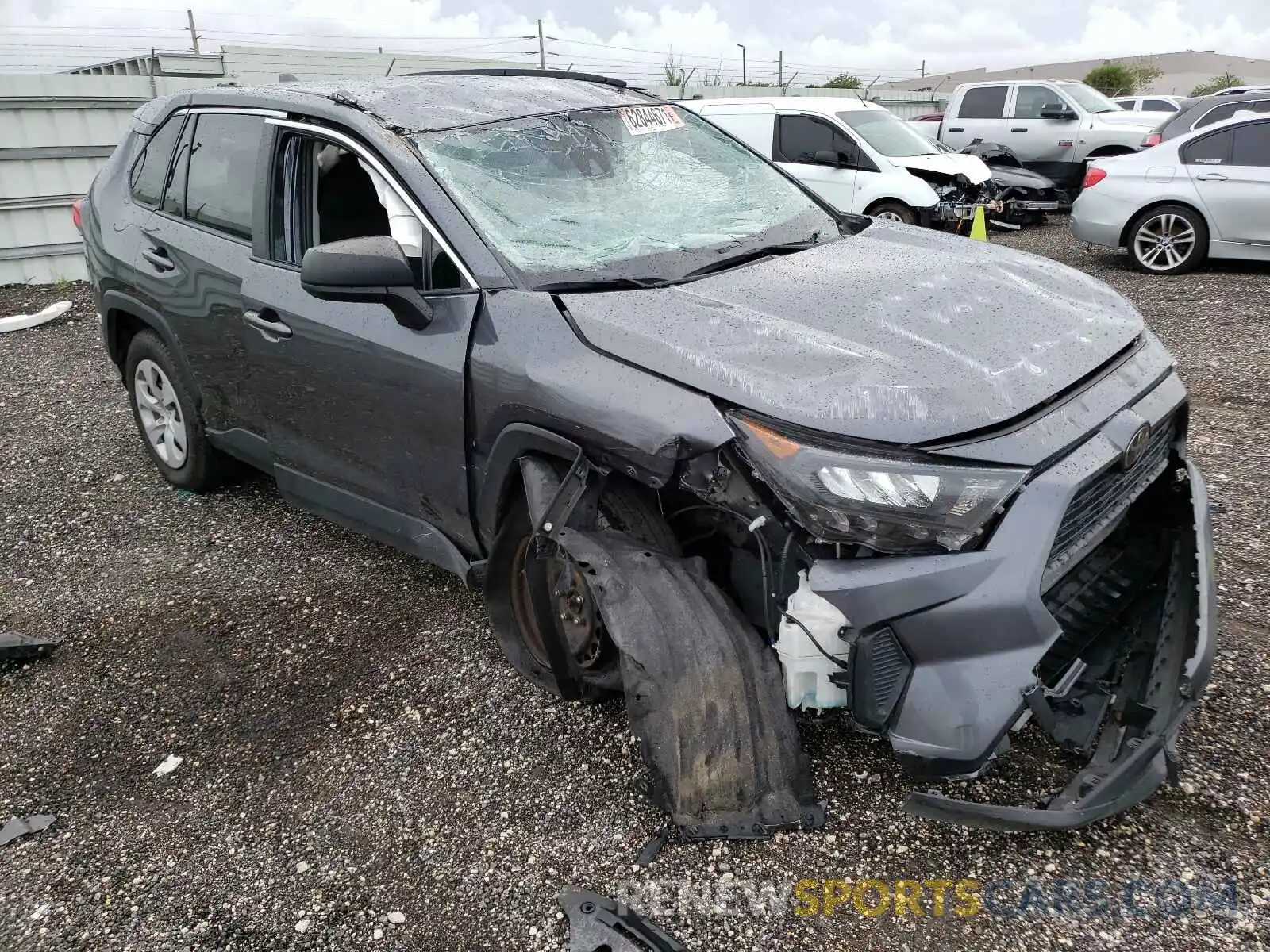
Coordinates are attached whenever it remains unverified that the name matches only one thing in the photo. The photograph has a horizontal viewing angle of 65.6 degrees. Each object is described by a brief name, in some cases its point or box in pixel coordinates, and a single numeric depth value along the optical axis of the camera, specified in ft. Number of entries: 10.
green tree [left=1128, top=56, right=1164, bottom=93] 170.03
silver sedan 28.25
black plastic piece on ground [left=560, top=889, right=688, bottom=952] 7.22
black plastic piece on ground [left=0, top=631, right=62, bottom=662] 11.62
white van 33.42
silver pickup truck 44.06
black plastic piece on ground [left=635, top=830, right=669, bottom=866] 8.04
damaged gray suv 7.15
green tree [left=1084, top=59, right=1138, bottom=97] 161.29
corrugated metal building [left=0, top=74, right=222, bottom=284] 30.14
